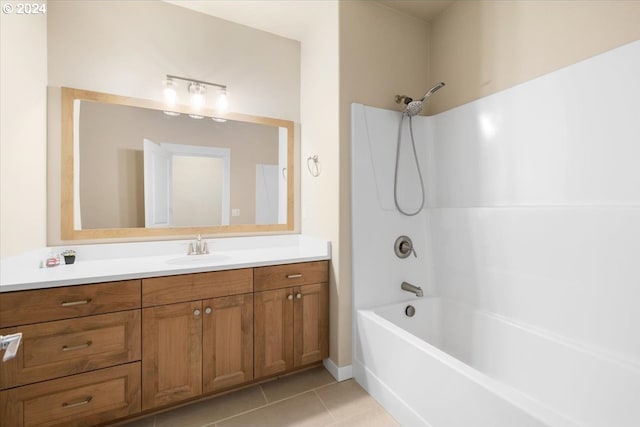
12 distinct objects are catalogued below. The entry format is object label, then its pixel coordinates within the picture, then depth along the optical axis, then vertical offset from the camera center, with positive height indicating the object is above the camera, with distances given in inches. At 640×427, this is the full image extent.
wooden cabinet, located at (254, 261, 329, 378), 72.1 -27.4
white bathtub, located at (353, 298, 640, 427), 45.2 -31.5
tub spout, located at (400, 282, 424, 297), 79.9 -21.5
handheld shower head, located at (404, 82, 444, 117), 79.2 +30.0
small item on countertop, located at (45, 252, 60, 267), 66.3 -10.2
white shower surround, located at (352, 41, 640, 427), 50.9 +0.7
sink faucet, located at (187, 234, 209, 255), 82.6 -9.5
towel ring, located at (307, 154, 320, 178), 88.5 +15.3
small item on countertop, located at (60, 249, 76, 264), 69.0 -9.5
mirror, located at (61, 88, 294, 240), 73.3 +13.4
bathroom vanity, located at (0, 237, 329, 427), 51.7 -26.4
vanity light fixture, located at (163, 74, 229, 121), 81.2 +36.1
